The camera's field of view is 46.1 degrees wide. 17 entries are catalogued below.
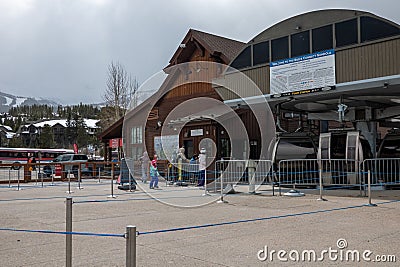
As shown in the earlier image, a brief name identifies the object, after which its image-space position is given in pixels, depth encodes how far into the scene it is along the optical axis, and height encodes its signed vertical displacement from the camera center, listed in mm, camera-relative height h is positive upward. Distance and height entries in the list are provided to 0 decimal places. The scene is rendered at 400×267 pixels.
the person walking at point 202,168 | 18902 -602
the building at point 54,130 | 103219 +5397
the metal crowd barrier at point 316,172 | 16016 -665
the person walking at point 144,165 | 21922 -560
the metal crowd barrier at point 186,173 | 20859 -914
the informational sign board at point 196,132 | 25445 +1154
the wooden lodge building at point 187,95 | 25614 +3630
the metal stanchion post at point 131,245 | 4027 -793
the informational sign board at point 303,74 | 16562 +2959
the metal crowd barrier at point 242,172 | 16439 -706
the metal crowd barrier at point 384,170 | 15815 -563
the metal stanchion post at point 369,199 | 11772 -1144
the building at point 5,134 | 108500 +4932
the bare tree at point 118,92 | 47375 +6210
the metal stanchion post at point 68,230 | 5120 -840
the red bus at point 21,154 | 60406 -145
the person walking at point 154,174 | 19016 -850
